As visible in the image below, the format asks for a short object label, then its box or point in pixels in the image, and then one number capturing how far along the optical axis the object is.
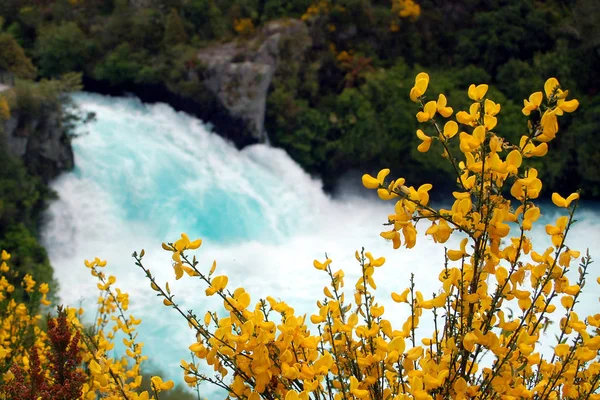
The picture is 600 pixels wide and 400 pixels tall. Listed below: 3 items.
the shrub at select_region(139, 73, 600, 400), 1.73
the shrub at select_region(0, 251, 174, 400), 1.87
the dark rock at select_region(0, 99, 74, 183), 7.04
